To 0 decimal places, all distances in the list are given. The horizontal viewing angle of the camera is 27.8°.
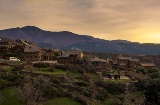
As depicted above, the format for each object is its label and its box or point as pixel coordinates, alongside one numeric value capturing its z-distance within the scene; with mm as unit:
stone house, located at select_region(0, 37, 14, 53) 100825
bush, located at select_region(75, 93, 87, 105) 66188
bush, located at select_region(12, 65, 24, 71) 76100
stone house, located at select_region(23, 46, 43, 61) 98875
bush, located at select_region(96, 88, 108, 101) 70188
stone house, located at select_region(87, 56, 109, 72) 95438
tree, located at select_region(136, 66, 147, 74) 99675
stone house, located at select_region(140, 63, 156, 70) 113500
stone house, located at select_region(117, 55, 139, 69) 115812
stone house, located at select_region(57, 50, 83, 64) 100419
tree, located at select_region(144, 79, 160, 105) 73625
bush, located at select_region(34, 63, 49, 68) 84625
